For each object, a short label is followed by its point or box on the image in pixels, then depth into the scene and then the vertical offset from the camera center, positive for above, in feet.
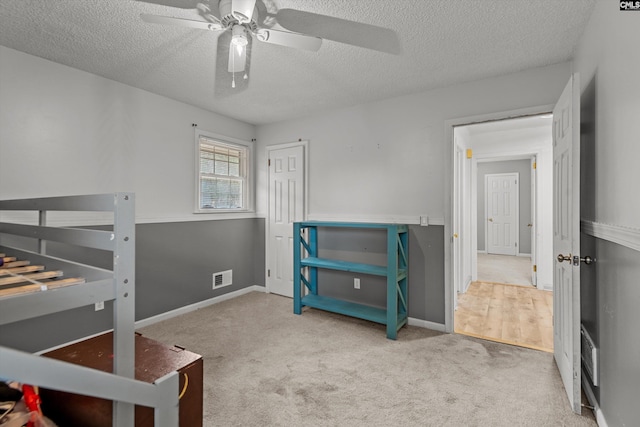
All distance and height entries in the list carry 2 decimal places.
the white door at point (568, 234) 6.05 -0.41
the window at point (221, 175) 12.84 +1.82
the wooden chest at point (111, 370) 4.01 -2.47
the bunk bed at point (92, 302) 2.23 -0.82
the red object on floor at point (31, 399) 4.05 -2.51
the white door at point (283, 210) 13.65 +0.22
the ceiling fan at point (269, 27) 5.63 +4.32
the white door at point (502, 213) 24.95 +0.21
